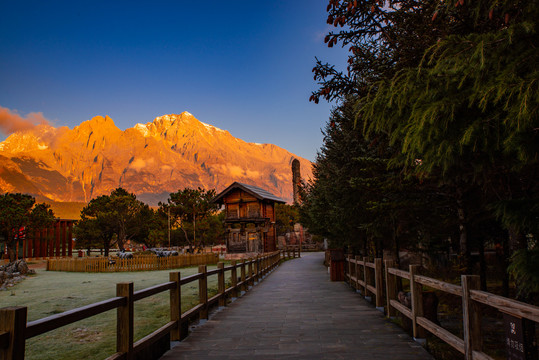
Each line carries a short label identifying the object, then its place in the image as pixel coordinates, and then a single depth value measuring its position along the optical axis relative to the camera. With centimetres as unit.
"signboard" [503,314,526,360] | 339
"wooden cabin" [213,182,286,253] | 4112
